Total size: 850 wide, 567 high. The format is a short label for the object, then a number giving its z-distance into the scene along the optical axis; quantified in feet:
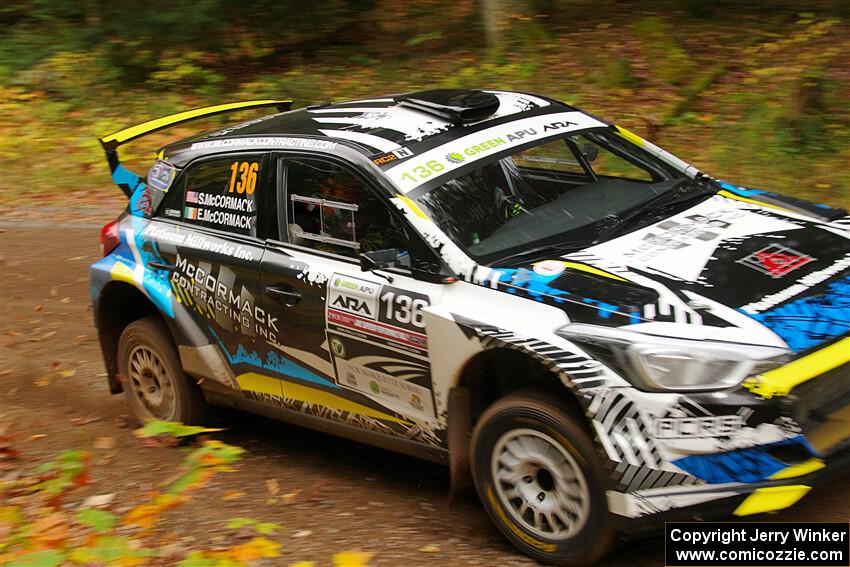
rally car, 12.85
